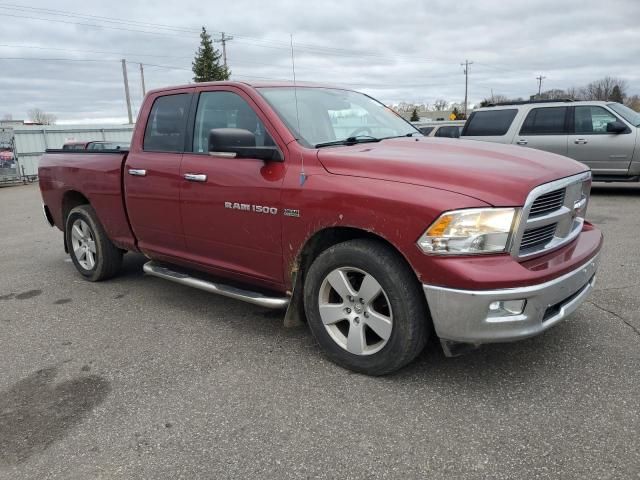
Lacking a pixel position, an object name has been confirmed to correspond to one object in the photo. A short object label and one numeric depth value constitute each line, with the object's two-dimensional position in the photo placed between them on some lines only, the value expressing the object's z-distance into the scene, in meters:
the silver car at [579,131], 10.15
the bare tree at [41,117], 74.38
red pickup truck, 2.79
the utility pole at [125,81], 46.66
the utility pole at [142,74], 52.97
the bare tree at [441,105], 84.19
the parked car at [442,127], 13.45
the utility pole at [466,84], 73.38
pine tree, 45.19
